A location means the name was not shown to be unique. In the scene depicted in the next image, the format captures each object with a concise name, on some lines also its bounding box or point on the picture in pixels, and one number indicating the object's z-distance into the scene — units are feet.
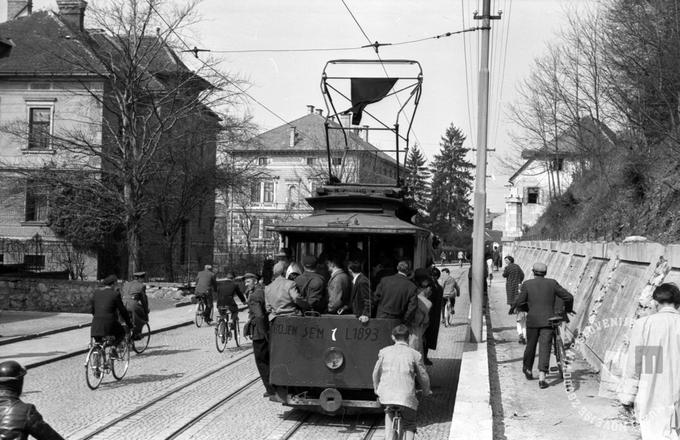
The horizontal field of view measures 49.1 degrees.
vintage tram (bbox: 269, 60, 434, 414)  31.12
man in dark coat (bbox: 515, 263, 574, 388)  36.19
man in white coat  20.01
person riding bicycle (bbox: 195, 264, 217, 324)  67.51
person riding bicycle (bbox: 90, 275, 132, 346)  39.34
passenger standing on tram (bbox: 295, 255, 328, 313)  32.76
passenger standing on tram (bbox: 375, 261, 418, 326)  31.37
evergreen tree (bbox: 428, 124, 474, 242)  302.86
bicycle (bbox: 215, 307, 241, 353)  52.90
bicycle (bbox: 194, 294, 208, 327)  69.92
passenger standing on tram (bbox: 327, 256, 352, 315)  33.27
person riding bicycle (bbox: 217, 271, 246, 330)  55.67
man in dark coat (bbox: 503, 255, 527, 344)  61.72
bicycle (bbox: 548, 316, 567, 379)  36.32
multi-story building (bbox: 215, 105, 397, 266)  194.49
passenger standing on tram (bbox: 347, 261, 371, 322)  31.78
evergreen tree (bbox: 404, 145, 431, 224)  291.11
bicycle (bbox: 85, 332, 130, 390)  38.09
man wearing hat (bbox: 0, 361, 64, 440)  15.53
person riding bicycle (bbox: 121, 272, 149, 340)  52.49
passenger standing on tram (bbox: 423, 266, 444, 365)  36.94
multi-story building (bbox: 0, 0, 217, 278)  104.27
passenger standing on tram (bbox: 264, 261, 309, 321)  32.40
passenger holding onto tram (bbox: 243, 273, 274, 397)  33.37
